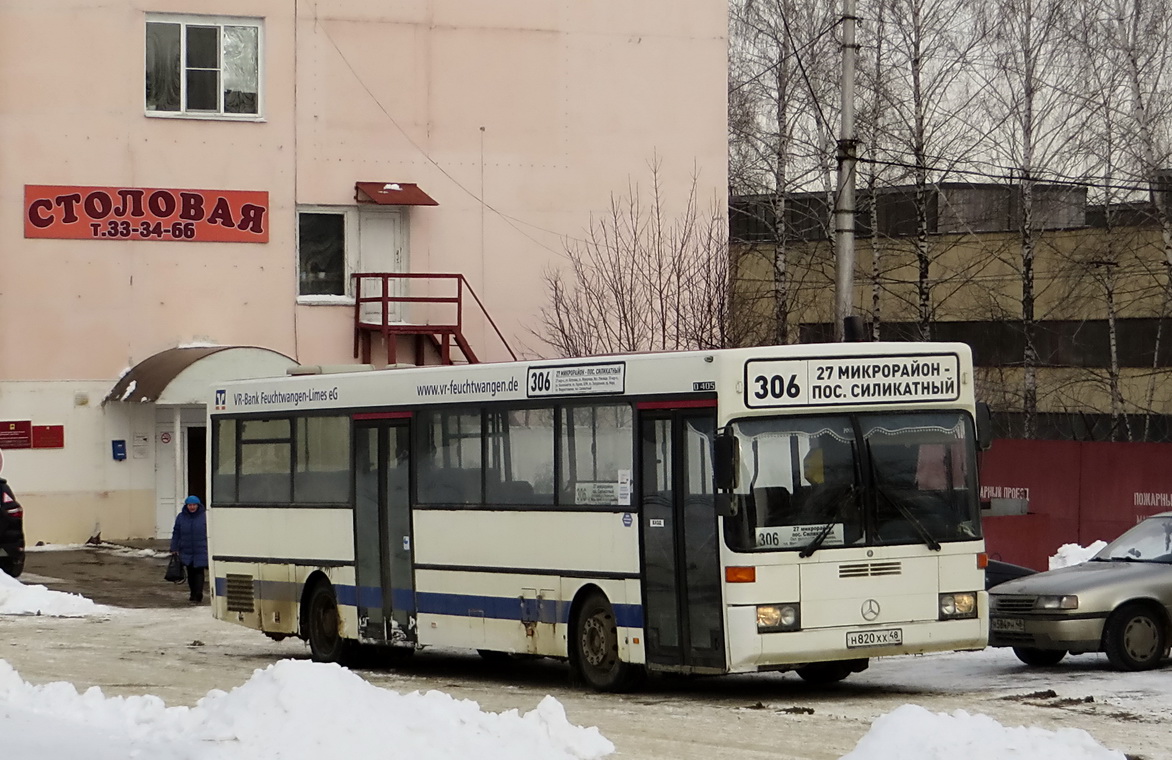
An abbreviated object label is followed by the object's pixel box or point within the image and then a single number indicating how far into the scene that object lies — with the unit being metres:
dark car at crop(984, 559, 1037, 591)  22.75
